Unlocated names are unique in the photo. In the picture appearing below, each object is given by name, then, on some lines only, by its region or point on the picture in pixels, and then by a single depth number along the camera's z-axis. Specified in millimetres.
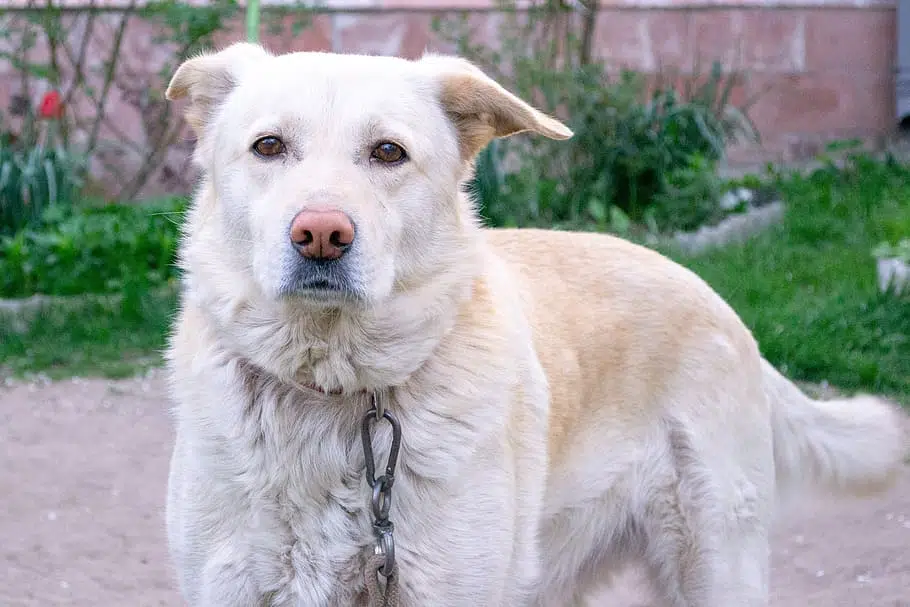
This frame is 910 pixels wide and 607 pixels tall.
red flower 8102
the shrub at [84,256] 6965
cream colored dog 2467
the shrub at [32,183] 7238
